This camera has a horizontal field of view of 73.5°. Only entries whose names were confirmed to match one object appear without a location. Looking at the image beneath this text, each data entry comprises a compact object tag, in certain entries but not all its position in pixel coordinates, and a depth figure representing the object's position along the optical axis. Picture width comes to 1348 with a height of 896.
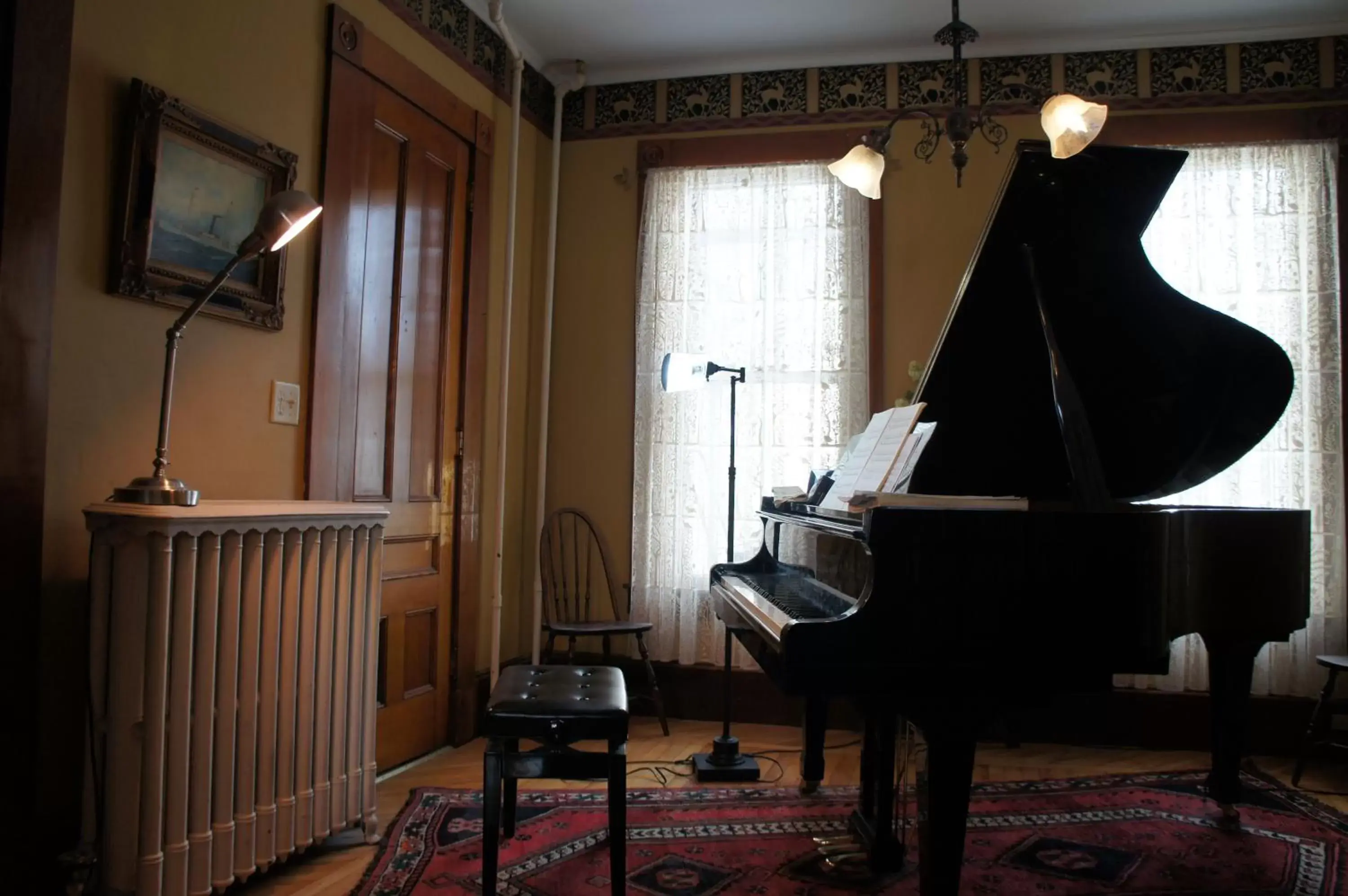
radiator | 1.85
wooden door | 2.90
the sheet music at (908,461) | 2.00
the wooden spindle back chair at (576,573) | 3.96
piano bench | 2.01
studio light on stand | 3.17
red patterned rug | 2.30
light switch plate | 2.62
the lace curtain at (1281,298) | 3.59
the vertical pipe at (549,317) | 4.11
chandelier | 2.33
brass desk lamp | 1.97
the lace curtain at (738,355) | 3.94
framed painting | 2.12
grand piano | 1.76
